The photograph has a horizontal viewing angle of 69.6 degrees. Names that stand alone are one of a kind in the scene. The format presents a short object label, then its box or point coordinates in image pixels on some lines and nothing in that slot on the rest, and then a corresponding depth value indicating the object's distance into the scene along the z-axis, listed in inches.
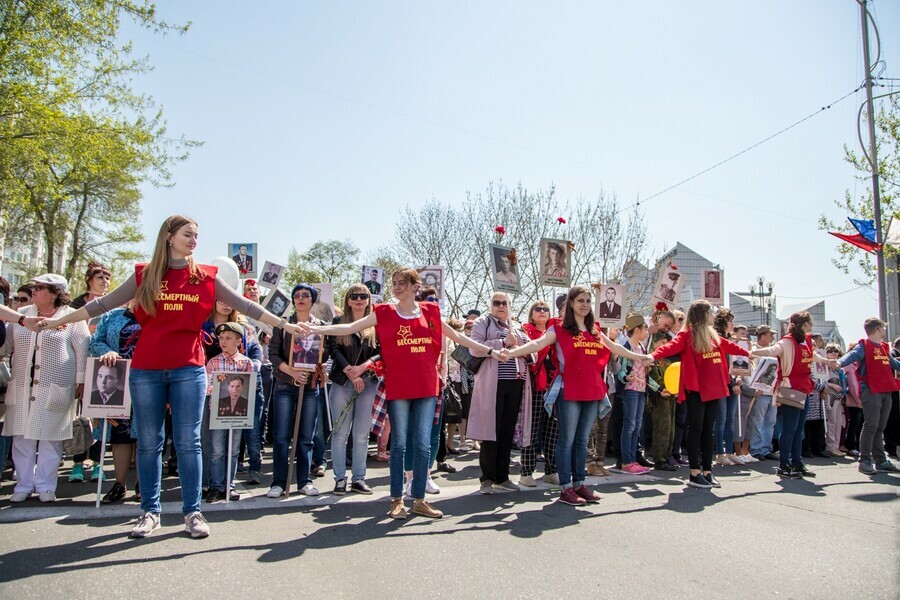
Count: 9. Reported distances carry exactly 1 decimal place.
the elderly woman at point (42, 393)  228.4
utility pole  698.8
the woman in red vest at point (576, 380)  255.3
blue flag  720.3
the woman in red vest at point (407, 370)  218.4
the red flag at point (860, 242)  715.4
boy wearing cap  241.0
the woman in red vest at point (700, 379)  303.9
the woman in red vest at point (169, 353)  181.3
